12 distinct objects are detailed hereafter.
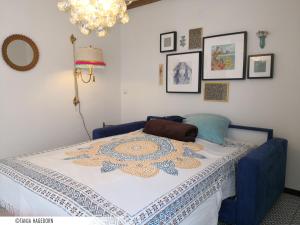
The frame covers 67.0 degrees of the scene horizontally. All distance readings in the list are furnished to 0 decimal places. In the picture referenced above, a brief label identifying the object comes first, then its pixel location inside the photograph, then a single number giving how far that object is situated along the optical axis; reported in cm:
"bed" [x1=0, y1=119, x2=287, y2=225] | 121
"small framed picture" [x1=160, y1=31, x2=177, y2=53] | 321
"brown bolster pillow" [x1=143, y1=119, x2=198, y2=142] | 242
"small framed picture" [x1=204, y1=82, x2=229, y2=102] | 283
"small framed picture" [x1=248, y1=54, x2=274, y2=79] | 246
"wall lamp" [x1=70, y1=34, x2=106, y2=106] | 287
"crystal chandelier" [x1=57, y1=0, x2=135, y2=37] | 147
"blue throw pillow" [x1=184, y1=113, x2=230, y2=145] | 246
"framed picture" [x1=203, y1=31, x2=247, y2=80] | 264
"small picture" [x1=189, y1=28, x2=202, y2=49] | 298
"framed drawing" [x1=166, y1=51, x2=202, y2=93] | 302
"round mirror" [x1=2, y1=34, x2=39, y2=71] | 259
